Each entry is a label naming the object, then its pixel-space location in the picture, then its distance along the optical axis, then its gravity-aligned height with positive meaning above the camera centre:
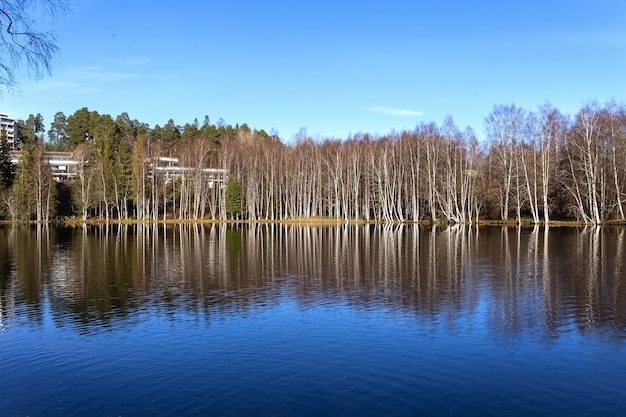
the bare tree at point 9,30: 7.38 +2.54
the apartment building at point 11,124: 169.73 +28.49
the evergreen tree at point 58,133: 156.88 +23.74
